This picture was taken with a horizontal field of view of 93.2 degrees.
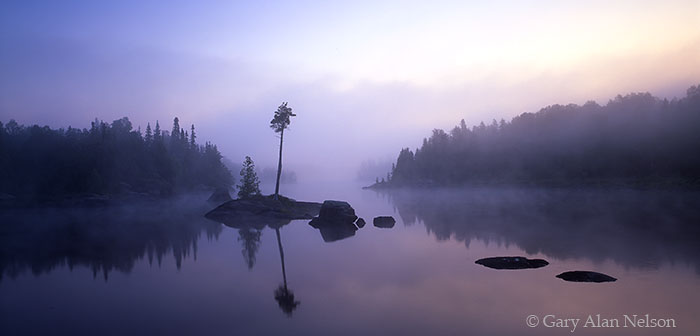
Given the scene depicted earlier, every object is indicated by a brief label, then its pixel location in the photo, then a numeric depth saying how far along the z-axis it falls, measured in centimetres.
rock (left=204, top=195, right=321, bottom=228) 4647
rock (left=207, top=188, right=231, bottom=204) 7969
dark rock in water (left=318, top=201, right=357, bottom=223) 4028
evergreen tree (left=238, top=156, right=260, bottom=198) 5608
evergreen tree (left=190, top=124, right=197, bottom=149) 17418
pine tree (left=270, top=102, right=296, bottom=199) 5569
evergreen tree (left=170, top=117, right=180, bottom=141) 16738
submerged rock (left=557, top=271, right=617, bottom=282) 1625
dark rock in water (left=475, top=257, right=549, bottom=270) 1916
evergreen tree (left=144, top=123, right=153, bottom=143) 14351
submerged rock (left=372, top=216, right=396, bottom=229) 3995
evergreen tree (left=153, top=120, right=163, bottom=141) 14121
